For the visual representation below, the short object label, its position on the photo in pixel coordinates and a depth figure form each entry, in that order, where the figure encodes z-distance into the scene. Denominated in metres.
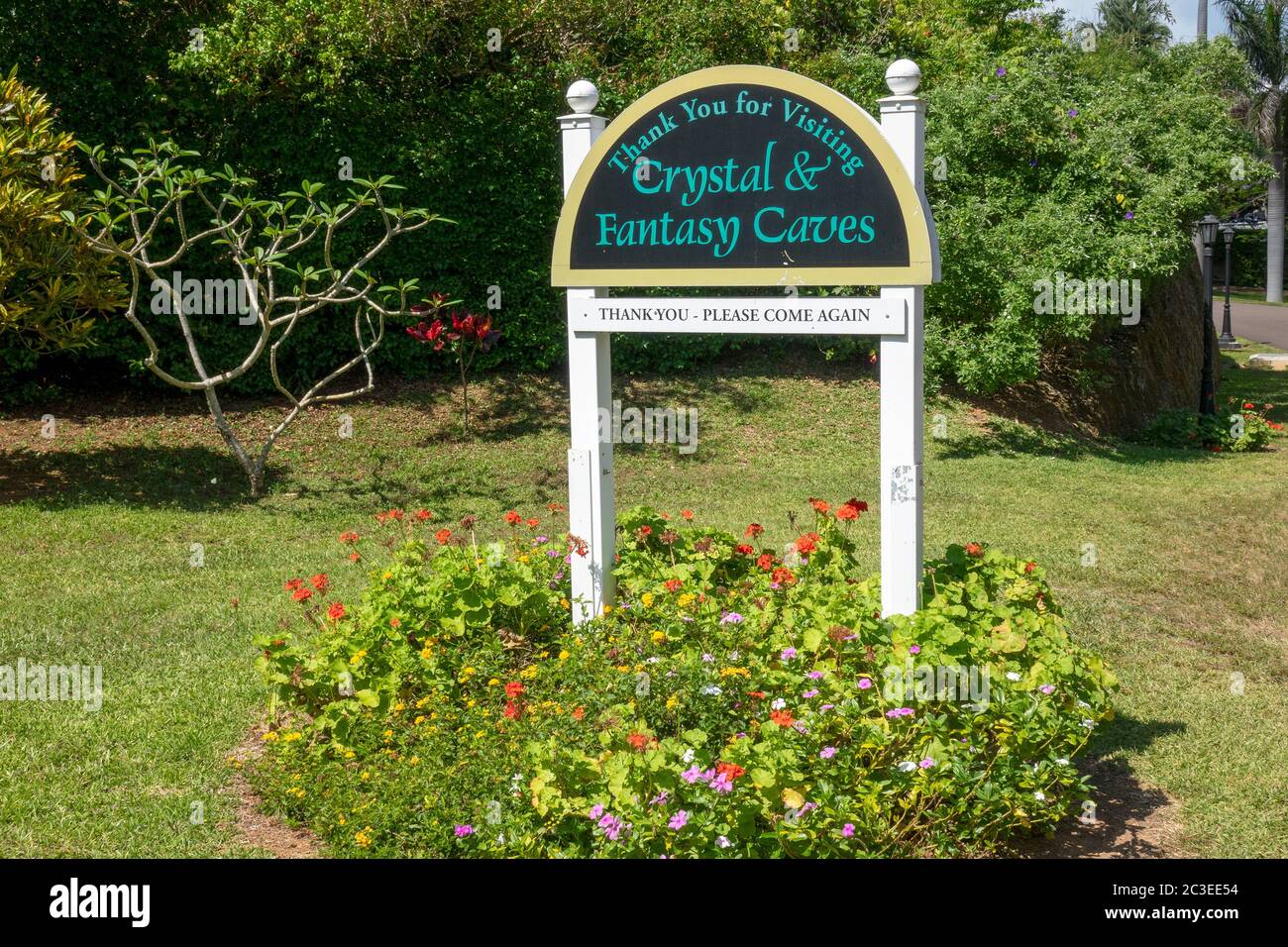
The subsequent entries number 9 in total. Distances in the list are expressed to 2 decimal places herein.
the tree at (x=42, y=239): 9.42
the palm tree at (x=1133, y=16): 50.22
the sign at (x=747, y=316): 5.26
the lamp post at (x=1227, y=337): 26.59
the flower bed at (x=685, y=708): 4.33
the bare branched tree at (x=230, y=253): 9.80
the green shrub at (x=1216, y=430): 14.77
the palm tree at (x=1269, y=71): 39.84
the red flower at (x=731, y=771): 4.19
